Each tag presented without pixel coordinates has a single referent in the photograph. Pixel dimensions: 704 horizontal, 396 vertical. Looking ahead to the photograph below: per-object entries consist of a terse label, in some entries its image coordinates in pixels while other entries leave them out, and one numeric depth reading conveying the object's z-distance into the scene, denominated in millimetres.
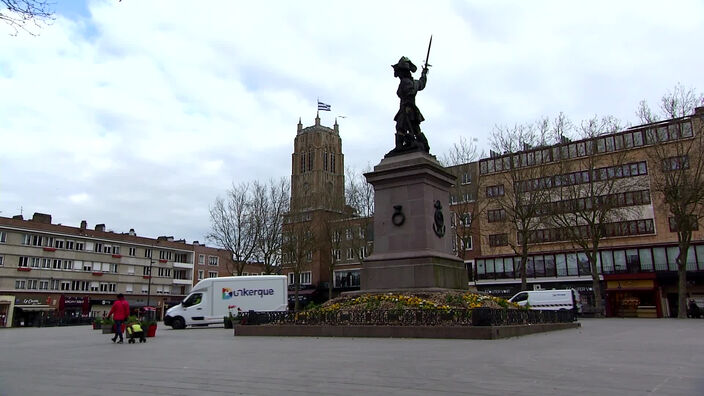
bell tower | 123562
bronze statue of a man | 21609
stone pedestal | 18438
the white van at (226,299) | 30266
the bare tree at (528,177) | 40438
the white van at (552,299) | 37688
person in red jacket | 17203
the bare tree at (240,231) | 52156
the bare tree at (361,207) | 49625
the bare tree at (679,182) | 35031
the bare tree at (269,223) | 52250
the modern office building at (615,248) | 46969
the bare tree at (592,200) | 39875
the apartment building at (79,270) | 62375
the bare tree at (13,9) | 7444
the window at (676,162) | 35997
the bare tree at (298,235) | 53594
